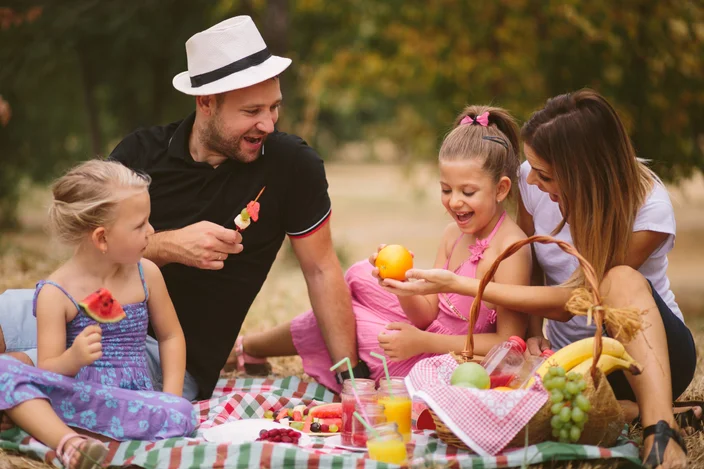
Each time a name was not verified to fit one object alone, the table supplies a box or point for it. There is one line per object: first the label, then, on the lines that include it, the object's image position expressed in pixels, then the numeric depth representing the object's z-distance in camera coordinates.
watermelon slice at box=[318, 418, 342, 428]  4.23
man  4.51
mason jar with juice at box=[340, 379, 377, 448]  3.81
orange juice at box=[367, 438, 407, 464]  3.48
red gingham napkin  3.44
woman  3.79
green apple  3.65
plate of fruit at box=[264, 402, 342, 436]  4.12
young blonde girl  3.63
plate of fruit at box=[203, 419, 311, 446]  3.86
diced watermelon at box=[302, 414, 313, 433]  4.16
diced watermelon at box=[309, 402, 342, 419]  4.35
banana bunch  3.67
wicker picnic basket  3.49
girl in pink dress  4.35
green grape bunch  3.44
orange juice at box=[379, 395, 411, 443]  3.73
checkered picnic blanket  3.46
